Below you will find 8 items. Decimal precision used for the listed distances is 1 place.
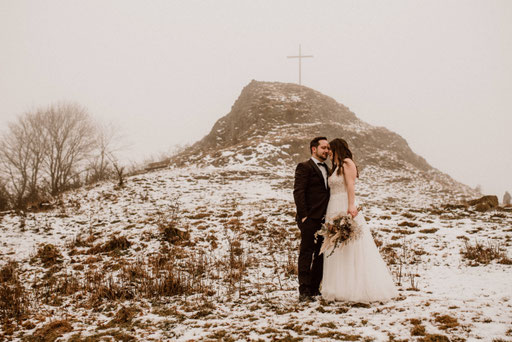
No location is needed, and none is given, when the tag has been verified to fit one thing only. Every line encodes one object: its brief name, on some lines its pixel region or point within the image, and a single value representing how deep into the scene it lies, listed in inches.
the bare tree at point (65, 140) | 1137.4
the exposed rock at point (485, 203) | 435.8
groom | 189.9
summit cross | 1582.2
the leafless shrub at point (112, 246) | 325.7
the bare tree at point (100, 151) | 1137.1
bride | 174.6
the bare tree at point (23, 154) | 1068.5
